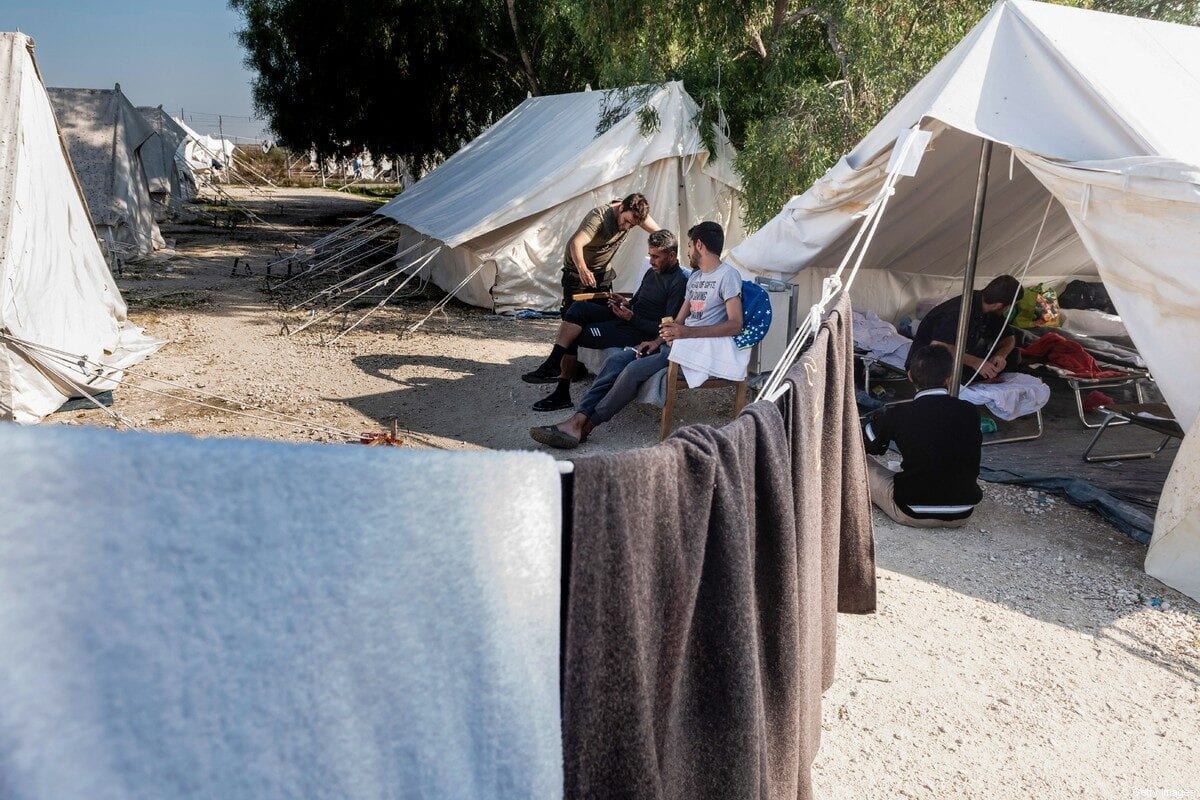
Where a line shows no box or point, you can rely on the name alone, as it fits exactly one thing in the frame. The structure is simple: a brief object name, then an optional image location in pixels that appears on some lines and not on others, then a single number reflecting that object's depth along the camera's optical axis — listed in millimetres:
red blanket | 6320
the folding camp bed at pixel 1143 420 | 4859
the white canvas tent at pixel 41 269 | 6172
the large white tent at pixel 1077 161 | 3850
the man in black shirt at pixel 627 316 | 6234
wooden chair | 5594
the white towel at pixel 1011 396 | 5793
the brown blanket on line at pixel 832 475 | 2076
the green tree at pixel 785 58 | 7711
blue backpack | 5611
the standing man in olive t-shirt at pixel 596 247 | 7373
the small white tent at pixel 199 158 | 31625
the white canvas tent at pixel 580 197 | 10008
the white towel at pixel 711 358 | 5469
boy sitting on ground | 4188
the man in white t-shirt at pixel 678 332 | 5398
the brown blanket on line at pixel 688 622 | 1315
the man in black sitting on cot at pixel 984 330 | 5977
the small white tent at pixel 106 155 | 13891
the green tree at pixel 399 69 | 17750
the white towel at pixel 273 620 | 953
